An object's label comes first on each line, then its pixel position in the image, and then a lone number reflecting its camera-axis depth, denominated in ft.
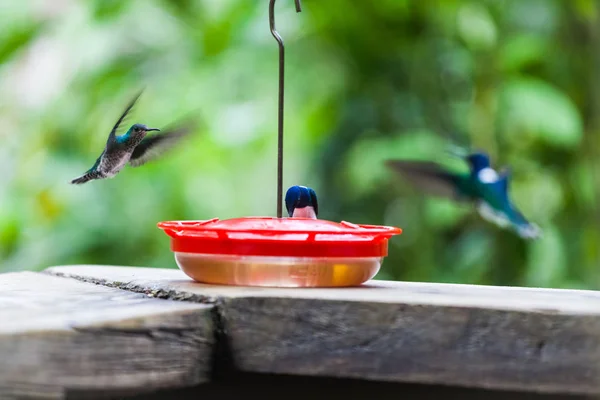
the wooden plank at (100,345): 14.92
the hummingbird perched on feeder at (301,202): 15.97
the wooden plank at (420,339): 15.19
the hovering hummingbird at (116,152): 16.16
